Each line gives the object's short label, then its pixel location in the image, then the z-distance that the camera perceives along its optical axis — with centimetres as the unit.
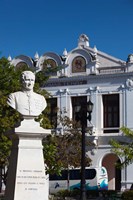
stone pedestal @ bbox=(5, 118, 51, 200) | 1452
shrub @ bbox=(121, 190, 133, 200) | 2658
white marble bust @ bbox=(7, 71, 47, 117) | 1509
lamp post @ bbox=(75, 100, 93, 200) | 1986
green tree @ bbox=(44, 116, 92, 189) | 3972
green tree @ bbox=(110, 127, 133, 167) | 2569
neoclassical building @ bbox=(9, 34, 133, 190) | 4397
